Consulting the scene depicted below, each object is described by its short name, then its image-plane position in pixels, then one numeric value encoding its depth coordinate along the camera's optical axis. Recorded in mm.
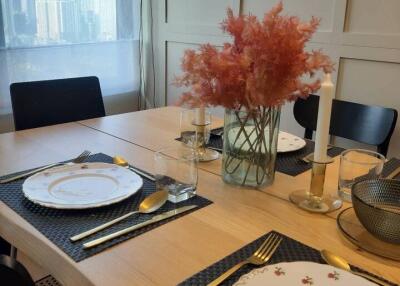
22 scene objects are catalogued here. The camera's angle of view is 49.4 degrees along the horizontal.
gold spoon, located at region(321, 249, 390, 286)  766
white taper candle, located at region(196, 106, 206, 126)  1350
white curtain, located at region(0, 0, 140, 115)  2492
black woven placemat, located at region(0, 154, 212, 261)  858
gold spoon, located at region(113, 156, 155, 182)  1195
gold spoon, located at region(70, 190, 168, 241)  912
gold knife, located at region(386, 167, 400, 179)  1245
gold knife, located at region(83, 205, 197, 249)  854
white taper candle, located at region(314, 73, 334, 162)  995
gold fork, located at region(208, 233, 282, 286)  760
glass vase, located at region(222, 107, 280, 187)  1076
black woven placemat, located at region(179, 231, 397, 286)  760
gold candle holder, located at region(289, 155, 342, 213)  1040
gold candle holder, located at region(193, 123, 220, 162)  1374
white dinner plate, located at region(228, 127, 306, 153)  1414
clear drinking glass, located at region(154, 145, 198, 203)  1075
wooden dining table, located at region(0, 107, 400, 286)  790
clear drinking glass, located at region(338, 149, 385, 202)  1079
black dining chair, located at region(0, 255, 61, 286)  618
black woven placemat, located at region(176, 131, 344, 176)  1289
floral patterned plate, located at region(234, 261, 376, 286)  734
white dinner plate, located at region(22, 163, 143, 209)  1009
